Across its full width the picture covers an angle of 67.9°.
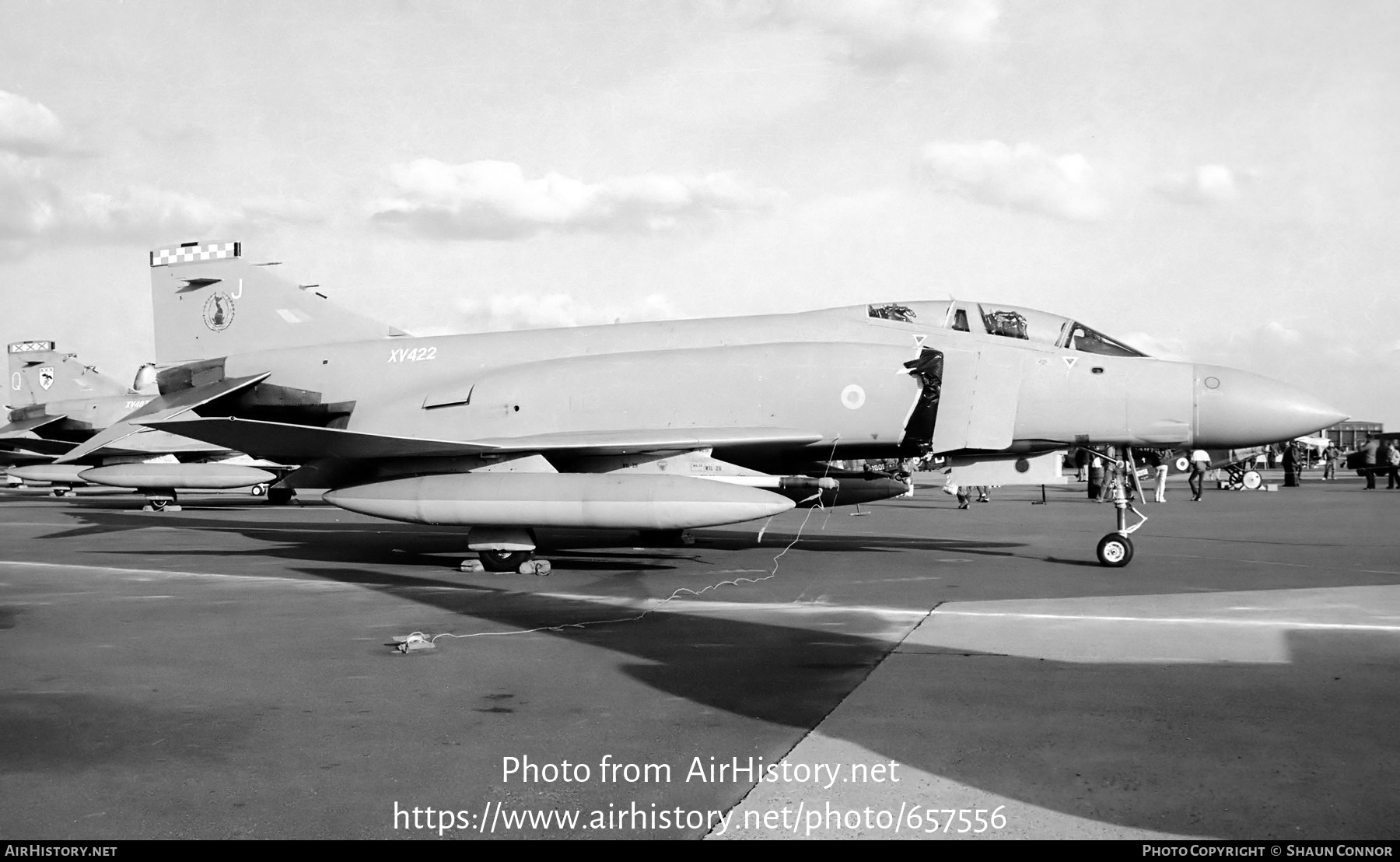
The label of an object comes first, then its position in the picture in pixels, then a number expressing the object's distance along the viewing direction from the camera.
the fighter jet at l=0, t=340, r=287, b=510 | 25.05
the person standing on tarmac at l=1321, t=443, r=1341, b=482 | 44.59
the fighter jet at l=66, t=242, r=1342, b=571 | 10.84
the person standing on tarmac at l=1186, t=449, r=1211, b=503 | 27.76
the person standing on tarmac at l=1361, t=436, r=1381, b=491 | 37.27
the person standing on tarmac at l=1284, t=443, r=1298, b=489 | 36.62
